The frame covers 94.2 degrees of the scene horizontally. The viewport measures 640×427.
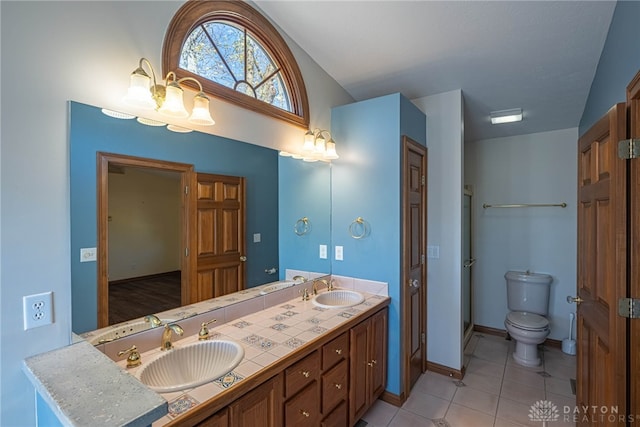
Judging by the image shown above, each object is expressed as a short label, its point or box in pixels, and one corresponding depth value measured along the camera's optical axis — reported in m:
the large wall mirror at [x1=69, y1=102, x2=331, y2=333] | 1.27
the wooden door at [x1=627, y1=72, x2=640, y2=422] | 1.28
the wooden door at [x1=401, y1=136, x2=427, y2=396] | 2.40
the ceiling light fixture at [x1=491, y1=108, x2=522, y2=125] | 2.82
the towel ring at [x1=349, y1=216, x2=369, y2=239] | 2.49
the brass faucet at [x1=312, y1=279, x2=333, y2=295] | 2.44
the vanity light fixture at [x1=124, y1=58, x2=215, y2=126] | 1.29
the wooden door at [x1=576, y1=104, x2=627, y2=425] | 1.33
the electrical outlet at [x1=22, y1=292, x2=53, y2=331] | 1.11
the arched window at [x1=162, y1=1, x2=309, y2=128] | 1.62
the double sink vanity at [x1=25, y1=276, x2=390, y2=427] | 0.91
